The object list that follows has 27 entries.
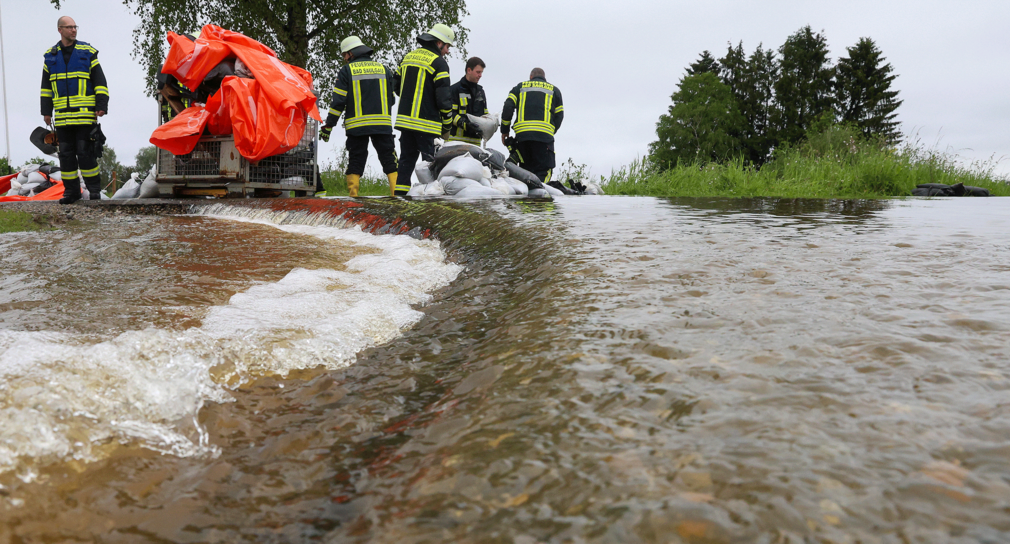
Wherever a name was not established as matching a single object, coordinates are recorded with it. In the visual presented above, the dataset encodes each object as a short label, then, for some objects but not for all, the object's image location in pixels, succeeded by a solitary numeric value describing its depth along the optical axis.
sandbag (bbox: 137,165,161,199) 8.91
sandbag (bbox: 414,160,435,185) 9.26
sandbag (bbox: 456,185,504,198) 7.61
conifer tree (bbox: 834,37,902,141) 39.72
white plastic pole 13.98
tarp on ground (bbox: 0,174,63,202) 10.62
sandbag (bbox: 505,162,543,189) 9.05
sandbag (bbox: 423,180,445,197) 8.26
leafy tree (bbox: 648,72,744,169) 40.94
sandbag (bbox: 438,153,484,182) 8.05
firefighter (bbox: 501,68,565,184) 9.51
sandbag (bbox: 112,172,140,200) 9.63
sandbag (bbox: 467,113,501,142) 9.53
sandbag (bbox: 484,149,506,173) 8.91
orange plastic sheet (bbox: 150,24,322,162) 7.26
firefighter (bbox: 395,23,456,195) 7.80
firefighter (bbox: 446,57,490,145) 9.18
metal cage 7.74
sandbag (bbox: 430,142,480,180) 8.53
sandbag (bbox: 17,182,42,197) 11.37
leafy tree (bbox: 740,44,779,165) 41.92
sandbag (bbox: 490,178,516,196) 8.33
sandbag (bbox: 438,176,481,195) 7.89
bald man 8.02
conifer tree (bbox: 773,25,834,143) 39.88
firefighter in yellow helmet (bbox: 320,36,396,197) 7.79
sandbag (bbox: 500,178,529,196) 8.78
